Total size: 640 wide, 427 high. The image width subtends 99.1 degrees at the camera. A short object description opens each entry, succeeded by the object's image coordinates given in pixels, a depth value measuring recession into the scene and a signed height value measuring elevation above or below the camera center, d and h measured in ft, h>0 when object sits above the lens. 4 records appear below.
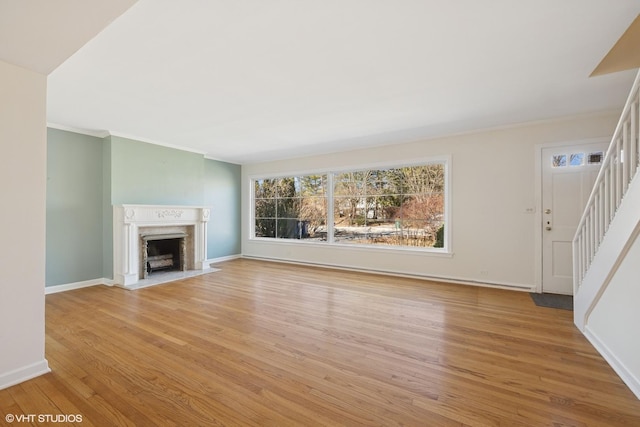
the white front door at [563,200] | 12.24 +0.58
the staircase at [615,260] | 6.20 -1.26
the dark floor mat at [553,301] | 11.07 -3.77
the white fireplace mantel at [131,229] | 14.29 -0.94
